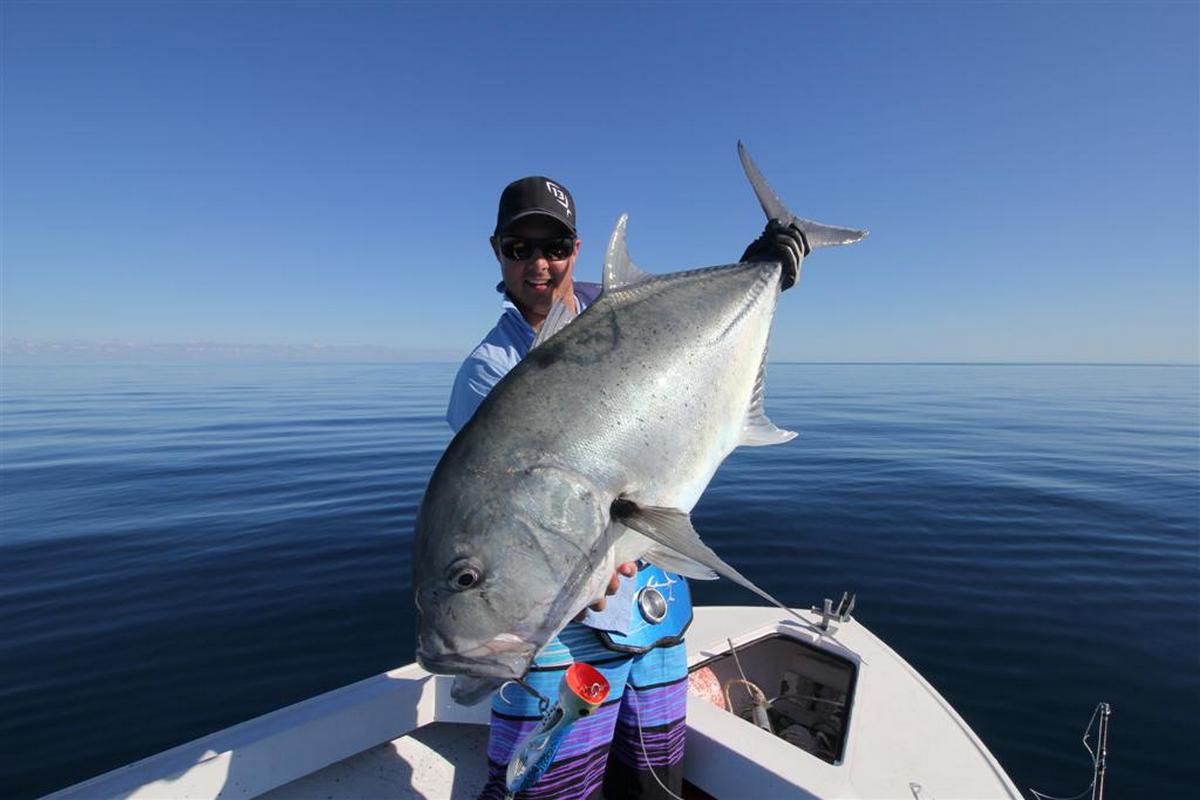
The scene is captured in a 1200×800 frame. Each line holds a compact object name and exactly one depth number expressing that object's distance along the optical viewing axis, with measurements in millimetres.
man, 879
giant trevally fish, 569
